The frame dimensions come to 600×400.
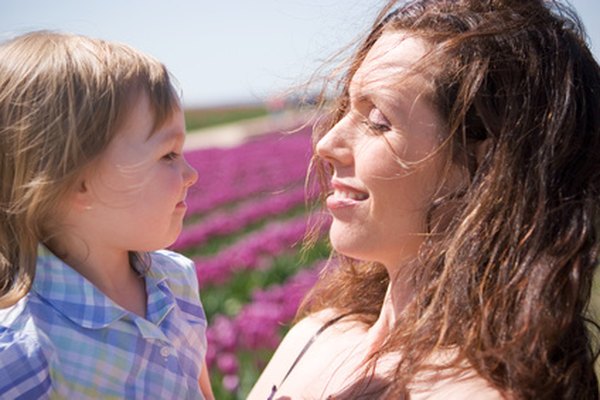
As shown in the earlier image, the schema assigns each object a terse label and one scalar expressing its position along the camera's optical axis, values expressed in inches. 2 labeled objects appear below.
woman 26.6
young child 29.1
